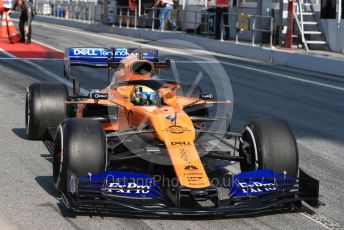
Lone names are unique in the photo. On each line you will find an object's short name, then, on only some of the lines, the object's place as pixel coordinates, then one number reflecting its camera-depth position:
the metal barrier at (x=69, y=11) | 42.16
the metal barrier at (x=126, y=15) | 34.66
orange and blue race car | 6.18
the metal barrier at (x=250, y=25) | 23.23
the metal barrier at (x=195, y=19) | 28.22
